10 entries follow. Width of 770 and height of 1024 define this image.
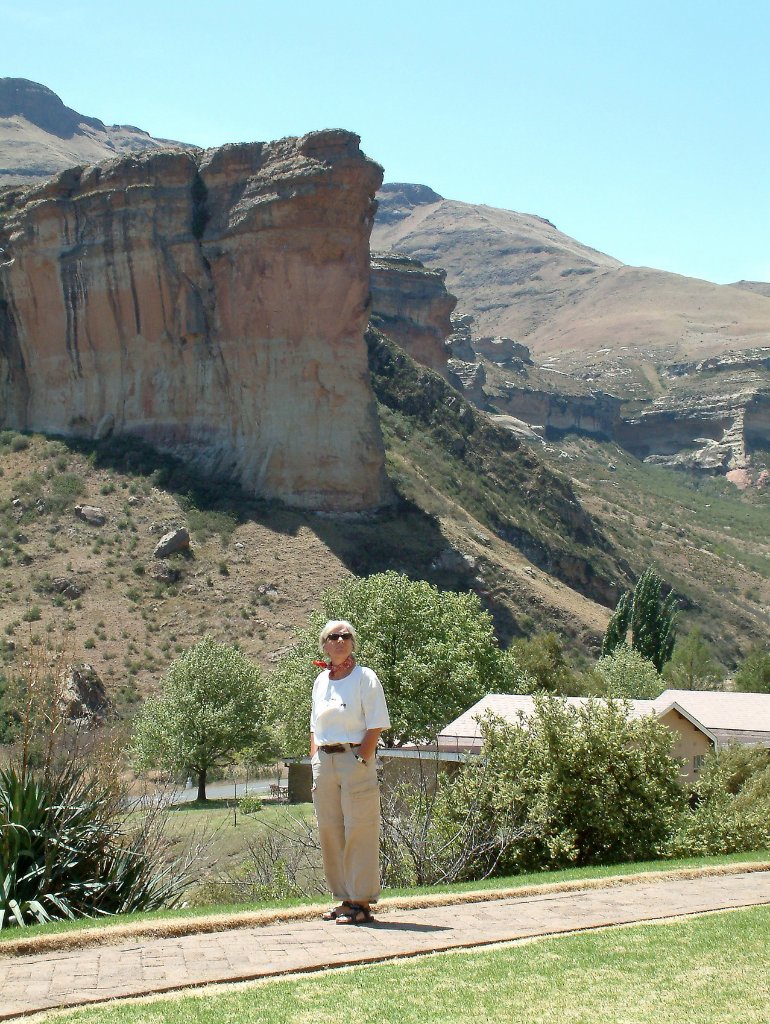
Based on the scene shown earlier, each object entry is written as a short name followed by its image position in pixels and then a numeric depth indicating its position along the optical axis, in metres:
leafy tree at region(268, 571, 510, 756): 32.84
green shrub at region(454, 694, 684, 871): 13.91
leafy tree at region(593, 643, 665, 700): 44.16
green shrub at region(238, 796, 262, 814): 29.69
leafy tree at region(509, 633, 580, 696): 44.15
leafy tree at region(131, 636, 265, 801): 37.69
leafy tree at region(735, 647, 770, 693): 47.88
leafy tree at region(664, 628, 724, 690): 50.50
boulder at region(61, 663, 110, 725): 39.50
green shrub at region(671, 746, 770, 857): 14.32
